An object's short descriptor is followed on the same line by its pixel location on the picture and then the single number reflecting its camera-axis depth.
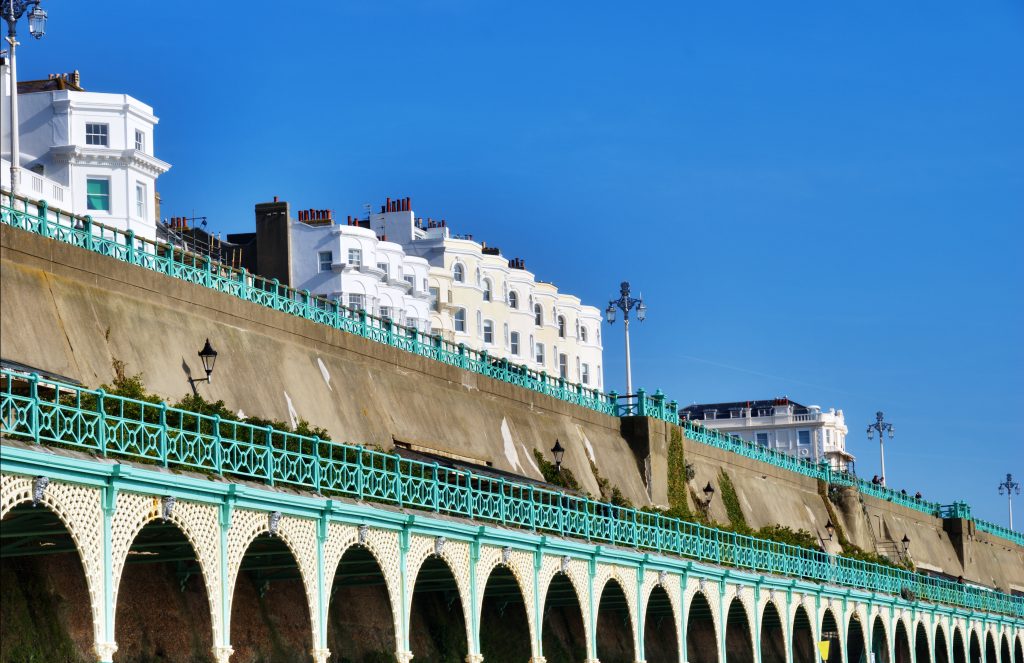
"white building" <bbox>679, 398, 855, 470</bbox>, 163.38
